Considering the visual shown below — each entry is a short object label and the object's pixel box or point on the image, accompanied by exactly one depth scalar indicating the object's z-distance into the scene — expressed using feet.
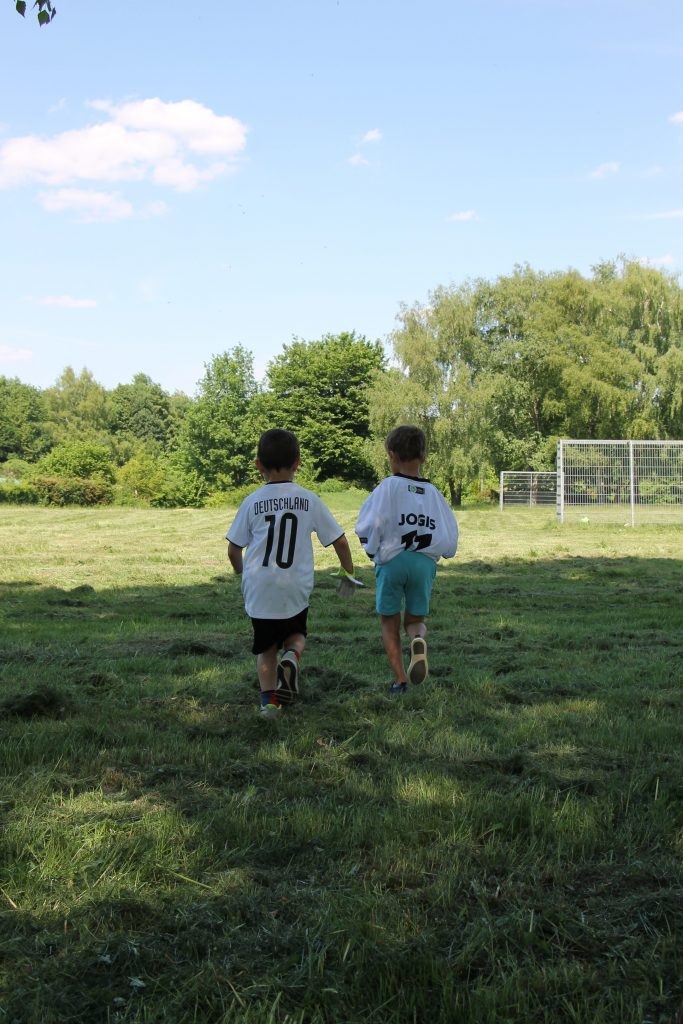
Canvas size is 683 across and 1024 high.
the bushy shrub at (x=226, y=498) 192.44
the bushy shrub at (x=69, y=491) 147.64
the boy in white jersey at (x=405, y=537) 18.95
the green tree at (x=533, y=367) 156.04
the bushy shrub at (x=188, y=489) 213.46
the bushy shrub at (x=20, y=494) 146.72
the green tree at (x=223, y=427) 224.12
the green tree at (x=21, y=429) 293.43
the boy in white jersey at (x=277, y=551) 17.11
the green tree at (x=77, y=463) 173.27
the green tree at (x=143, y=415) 332.39
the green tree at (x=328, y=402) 211.41
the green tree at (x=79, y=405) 325.42
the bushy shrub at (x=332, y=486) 198.90
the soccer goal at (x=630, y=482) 88.99
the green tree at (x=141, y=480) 183.11
